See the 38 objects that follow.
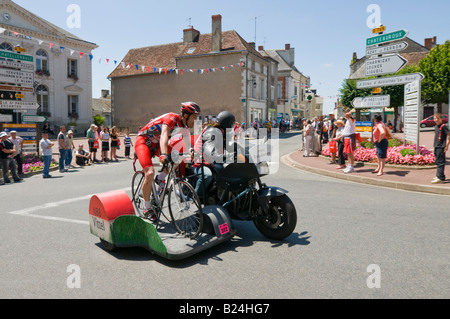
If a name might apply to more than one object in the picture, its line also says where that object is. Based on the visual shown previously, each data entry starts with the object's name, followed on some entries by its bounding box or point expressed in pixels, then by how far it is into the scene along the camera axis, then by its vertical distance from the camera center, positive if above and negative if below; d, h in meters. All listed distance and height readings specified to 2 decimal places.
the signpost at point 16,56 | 13.77 +2.70
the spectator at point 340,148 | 11.91 -0.66
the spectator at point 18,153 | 11.99 -0.92
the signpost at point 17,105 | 14.11 +0.81
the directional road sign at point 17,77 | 14.15 +1.93
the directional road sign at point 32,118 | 14.99 +0.30
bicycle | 4.35 -0.96
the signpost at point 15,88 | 14.20 +1.47
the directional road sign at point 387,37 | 11.49 +2.94
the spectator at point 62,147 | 13.22 -0.78
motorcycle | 4.50 -0.91
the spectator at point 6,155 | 11.02 -0.90
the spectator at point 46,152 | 12.03 -0.88
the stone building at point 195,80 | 37.88 +5.06
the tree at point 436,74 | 35.19 +5.29
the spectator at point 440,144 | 8.63 -0.36
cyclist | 4.71 -0.15
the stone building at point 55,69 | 31.70 +5.58
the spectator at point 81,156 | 15.16 -1.26
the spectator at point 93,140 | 16.02 -0.62
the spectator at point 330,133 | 13.06 -0.24
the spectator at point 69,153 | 14.23 -1.07
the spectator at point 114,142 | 17.03 -0.75
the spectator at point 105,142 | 16.39 -0.72
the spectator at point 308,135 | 15.43 -0.32
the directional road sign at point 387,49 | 11.60 +2.62
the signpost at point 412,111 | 11.72 +0.58
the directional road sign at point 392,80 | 11.77 +1.59
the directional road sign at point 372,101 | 12.45 +0.93
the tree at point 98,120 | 38.00 +0.61
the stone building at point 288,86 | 56.47 +6.77
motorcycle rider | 4.68 -0.26
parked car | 37.59 +0.67
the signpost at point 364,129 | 13.73 -0.04
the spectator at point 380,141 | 9.81 -0.35
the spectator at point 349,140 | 10.96 -0.36
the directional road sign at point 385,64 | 11.80 +2.10
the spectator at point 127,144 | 17.57 -0.86
